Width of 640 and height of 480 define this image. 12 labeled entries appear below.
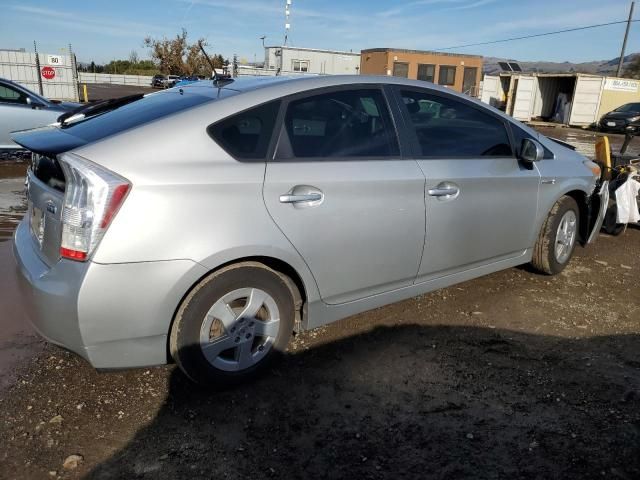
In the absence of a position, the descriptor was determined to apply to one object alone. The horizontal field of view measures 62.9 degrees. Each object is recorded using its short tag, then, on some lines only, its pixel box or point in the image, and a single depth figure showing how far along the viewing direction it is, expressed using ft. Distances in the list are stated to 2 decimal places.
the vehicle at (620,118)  77.05
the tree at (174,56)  155.38
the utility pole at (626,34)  124.02
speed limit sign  57.00
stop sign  56.95
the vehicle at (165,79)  143.02
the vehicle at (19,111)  30.25
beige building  112.47
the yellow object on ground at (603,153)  18.94
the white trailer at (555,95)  85.81
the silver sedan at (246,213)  7.79
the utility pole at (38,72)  55.93
